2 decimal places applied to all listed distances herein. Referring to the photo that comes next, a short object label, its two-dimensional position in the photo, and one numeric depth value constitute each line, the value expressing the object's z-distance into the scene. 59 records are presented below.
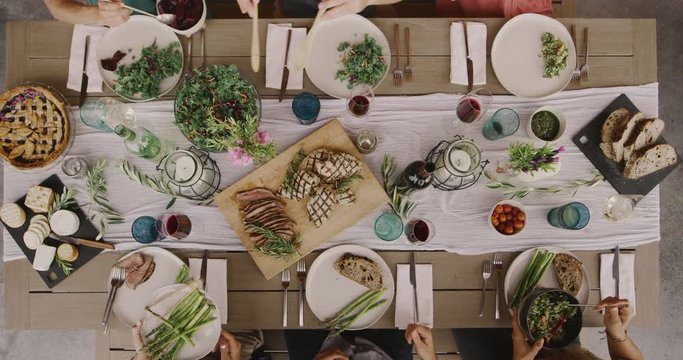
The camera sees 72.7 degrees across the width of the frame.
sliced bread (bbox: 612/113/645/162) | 1.92
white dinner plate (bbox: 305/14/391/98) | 1.98
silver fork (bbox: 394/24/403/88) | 2.01
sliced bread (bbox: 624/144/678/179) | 1.93
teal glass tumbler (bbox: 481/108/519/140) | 1.96
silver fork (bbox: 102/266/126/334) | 1.85
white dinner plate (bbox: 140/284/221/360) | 1.81
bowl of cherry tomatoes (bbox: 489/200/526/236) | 1.92
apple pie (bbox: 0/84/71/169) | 1.89
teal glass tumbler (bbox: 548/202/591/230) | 1.93
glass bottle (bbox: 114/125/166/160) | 1.89
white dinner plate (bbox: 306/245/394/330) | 1.93
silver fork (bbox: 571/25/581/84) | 2.03
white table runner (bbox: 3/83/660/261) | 1.95
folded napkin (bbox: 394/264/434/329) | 1.95
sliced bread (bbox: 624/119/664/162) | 1.92
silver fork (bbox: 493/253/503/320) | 1.96
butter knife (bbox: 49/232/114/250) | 1.89
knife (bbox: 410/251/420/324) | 1.93
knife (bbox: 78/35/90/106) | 1.96
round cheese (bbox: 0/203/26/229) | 1.88
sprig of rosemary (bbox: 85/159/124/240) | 1.91
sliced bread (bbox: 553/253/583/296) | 1.93
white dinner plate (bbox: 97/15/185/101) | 1.93
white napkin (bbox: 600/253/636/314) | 1.98
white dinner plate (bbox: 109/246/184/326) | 1.89
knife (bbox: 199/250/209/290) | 1.92
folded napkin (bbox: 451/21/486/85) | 2.02
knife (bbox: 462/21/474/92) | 2.03
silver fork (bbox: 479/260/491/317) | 1.96
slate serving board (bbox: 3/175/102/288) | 1.90
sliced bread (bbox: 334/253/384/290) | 1.91
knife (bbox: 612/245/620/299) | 1.97
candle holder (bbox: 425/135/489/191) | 1.87
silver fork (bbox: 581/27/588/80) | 2.03
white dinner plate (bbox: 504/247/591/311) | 1.95
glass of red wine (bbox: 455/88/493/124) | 1.92
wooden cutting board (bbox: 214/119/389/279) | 1.91
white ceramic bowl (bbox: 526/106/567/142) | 1.94
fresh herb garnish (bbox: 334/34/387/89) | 1.93
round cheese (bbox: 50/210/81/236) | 1.89
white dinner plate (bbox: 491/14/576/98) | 2.02
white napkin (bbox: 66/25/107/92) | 1.97
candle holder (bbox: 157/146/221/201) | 1.82
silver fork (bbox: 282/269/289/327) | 1.93
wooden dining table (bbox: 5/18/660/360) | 1.92
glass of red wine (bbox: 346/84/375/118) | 1.90
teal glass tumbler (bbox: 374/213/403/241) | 1.94
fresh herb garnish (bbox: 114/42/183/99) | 1.89
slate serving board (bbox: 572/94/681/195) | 1.99
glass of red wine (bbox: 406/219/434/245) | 1.89
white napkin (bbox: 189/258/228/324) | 1.93
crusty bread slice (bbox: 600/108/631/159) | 1.97
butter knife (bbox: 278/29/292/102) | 1.98
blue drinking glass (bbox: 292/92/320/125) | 1.94
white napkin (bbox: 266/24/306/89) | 1.99
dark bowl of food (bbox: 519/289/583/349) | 1.80
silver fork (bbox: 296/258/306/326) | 1.93
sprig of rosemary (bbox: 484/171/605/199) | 1.97
